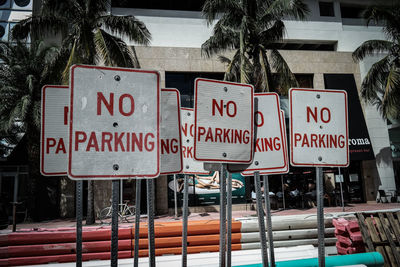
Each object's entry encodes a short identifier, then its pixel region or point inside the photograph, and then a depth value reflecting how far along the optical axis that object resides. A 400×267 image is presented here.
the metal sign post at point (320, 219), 3.15
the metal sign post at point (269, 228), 3.43
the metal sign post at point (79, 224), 2.54
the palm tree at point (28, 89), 15.81
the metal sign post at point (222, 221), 3.17
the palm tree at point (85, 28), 13.02
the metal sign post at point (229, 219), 3.38
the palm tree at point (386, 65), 16.47
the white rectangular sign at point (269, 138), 3.64
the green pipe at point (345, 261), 4.64
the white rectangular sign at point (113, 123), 2.46
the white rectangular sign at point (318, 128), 3.38
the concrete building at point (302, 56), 19.27
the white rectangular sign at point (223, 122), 3.07
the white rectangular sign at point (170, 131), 3.53
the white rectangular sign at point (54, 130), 3.60
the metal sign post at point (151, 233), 2.77
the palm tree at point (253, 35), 13.98
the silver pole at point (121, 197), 15.59
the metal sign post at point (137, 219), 3.37
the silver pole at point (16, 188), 19.27
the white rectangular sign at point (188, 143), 4.69
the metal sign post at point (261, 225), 3.10
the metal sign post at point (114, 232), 2.45
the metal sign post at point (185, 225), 3.58
